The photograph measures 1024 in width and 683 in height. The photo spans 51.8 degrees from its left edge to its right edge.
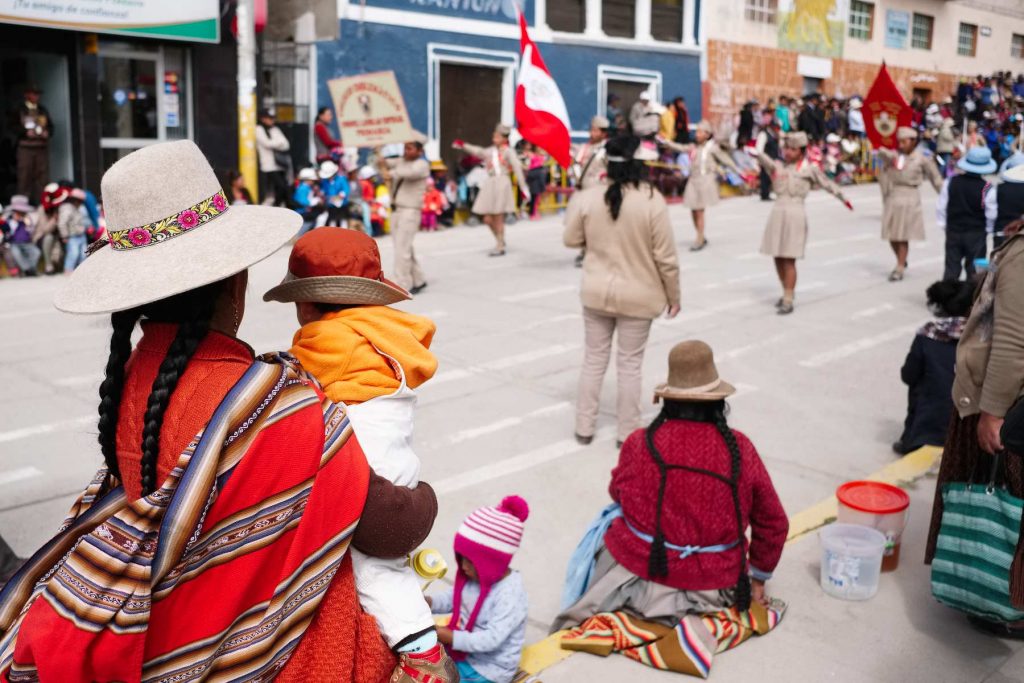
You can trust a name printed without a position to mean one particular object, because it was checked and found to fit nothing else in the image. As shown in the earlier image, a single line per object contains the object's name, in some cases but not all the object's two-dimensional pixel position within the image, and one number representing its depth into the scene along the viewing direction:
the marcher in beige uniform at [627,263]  6.48
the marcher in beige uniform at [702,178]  15.42
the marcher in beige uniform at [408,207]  11.75
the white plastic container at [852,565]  4.45
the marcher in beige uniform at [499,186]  14.62
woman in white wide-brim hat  1.83
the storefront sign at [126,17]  14.27
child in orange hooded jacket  2.15
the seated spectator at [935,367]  6.18
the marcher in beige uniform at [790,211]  10.90
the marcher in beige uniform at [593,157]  11.77
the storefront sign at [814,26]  29.39
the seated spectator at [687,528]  3.92
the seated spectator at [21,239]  12.68
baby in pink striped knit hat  3.58
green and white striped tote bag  3.80
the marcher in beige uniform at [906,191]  12.57
